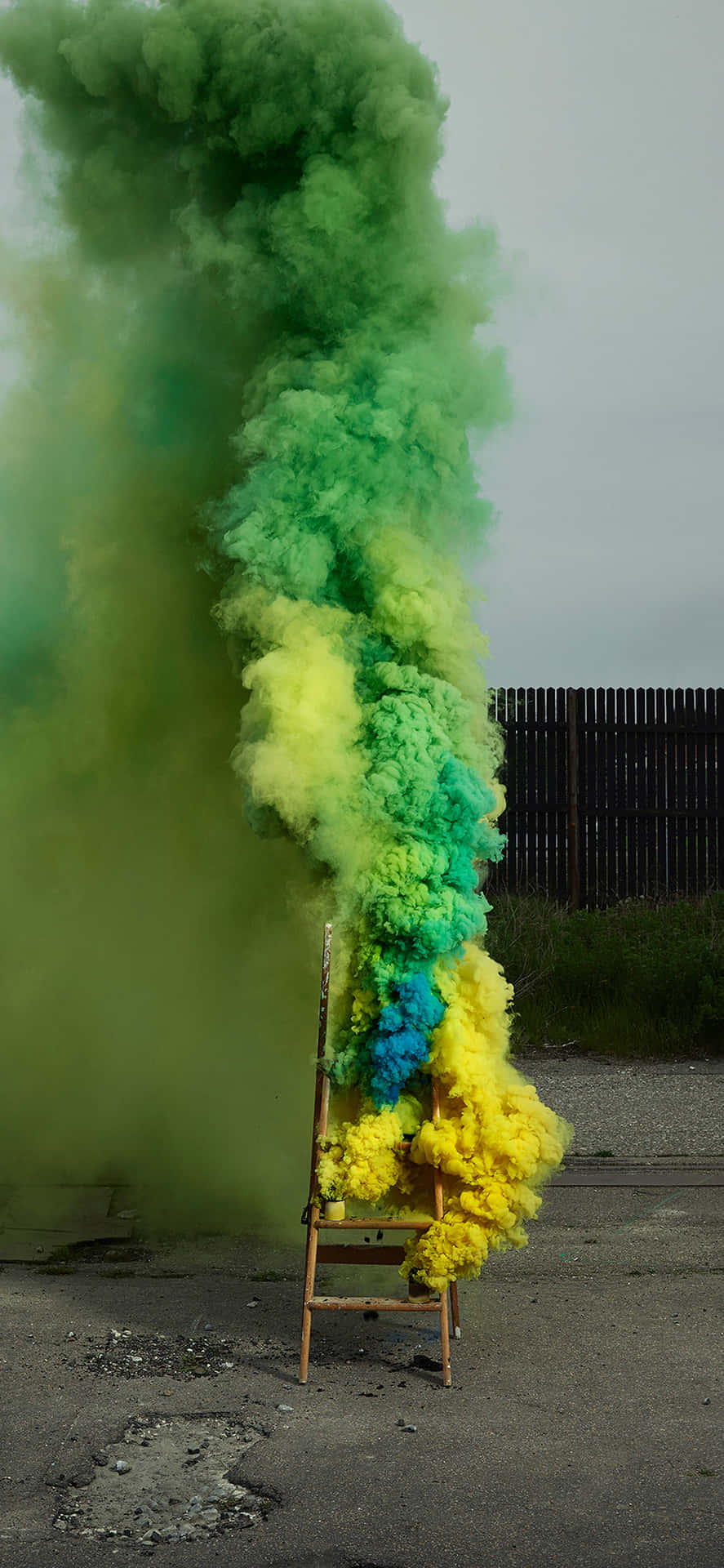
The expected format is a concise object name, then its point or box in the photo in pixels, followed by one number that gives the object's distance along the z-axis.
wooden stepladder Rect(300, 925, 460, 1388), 5.16
